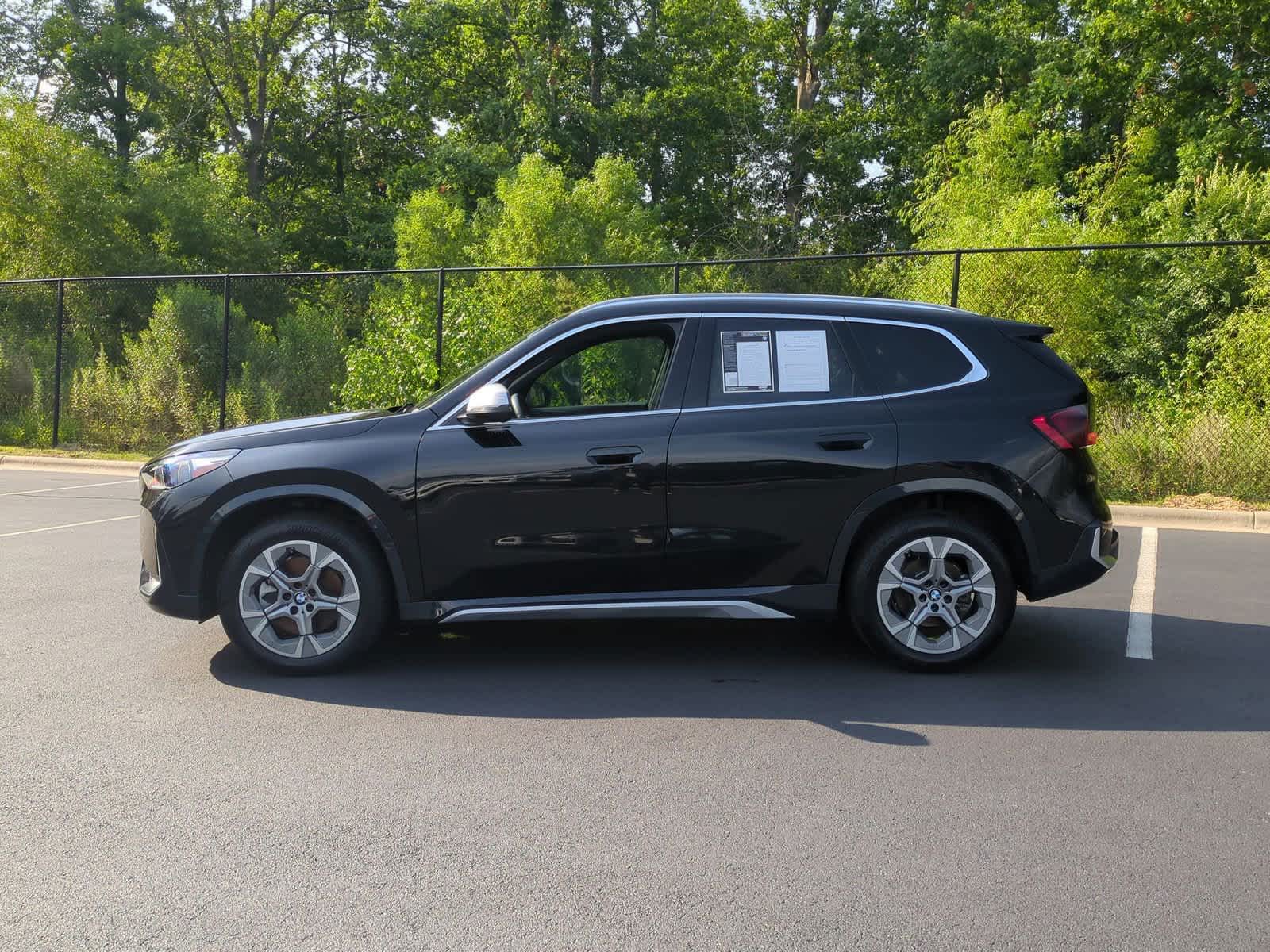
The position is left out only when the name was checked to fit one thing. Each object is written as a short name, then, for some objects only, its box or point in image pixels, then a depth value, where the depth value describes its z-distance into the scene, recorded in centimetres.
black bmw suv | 580
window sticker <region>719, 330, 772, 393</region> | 600
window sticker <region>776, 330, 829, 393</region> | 600
